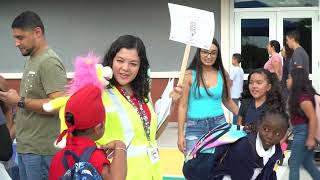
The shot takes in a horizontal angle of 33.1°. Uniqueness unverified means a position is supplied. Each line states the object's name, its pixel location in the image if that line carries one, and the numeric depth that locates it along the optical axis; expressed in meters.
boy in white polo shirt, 11.81
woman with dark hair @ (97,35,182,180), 3.03
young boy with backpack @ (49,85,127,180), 2.53
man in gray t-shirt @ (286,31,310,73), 9.49
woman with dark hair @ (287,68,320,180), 6.00
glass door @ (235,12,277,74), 13.73
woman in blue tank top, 5.56
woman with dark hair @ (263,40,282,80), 10.59
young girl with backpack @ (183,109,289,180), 3.65
